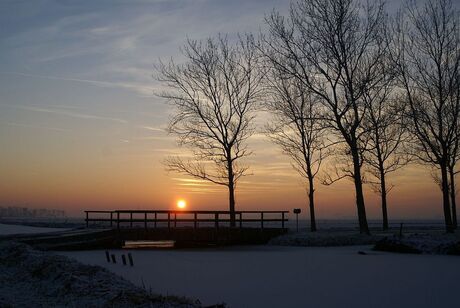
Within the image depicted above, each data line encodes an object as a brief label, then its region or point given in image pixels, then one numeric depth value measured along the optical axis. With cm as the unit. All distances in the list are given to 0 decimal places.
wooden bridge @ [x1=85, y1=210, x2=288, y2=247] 3241
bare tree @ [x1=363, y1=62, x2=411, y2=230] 3317
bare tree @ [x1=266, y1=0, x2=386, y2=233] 3247
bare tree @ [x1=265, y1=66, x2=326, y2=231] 3825
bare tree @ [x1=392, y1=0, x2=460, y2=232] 3384
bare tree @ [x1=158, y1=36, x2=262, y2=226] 3900
